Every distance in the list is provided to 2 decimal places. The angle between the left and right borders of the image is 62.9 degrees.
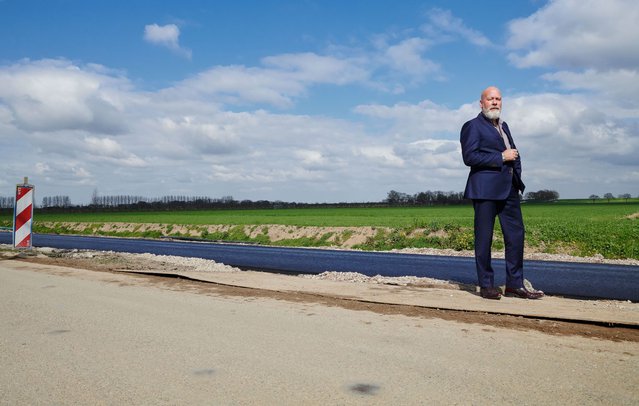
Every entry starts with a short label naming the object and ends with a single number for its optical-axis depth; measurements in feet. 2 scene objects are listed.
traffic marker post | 46.80
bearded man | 21.61
